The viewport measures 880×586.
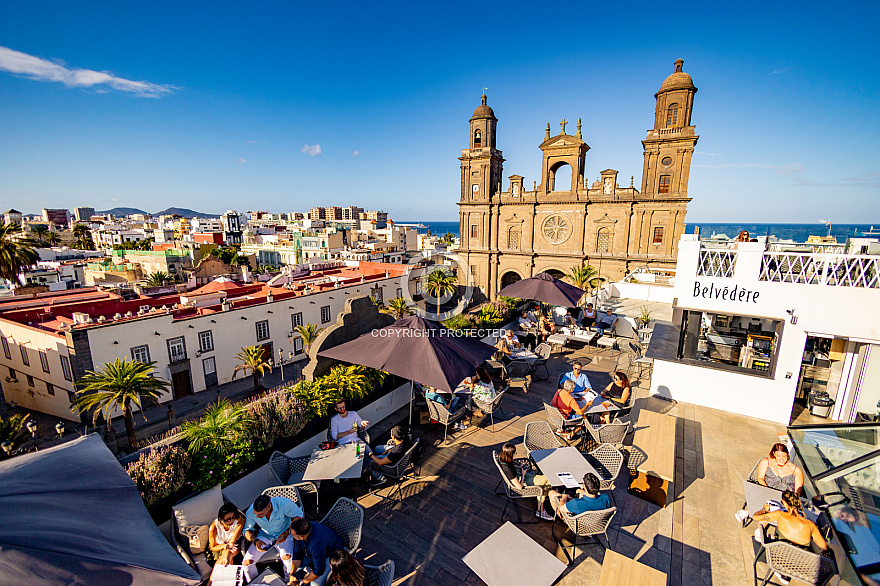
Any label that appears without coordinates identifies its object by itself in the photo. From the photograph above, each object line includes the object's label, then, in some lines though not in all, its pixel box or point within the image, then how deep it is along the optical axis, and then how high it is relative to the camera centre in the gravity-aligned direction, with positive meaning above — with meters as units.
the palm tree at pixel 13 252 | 25.59 -1.98
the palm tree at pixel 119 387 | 12.50 -5.98
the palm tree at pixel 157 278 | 47.91 -7.45
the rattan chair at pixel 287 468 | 5.13 -3.58
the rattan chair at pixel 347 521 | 4.00 -3.46
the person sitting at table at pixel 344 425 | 5.83 -3.34
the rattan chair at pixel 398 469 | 5.33 -3.68
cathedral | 31.19 +1.58
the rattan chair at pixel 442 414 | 6.78 -3.66
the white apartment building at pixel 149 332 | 16.31 -5.74
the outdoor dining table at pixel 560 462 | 4.83 -3.38
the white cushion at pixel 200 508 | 4.16 -3.45
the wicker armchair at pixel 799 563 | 3.54 -3.43
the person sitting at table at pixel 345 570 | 3.18 -3.12
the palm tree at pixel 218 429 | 4.77 -2.82
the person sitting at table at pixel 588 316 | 13.44 -3.50
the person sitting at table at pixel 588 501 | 4.34 -3.40
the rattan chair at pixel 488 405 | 7.24 -3.70
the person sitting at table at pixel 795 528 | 3.73 -3.24
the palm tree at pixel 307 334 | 19.08 -6.04
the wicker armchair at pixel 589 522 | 4.08 -3.48
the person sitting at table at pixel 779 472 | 4.70 -3.35
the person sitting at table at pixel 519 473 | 4.95 -3.60
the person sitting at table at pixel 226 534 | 3.72 -3.35
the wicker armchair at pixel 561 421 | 6.62 -3.67
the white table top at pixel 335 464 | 4.93 -3.46
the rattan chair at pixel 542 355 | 9.98 -3.66
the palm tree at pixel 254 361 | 19.92 -7.71
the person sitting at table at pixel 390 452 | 5.59 -3.66
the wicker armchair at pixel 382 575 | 3.41 -3.40
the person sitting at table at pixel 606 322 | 13.19 -3.63
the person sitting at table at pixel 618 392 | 6.99 -3.63
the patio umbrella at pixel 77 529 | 2.14 -2.14
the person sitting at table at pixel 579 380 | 7.38 -3.24
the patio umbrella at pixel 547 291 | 11.36 -2.21
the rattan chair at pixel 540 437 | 5.78 -3.48
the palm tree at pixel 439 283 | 34.91 -5.74
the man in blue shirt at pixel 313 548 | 3.58 -3.39
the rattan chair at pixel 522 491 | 4.77 -3.59
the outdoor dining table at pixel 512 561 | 3.41 -3.37
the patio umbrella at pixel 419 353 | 5.86 -2.31
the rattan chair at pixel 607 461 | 5.25 -3.54
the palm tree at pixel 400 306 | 25.19 -5.91
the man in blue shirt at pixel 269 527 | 3.70 -3.40
